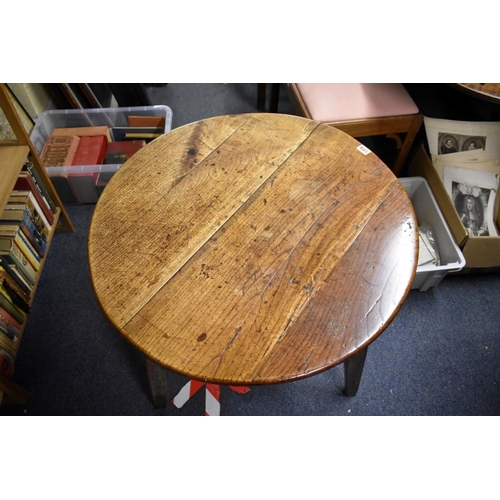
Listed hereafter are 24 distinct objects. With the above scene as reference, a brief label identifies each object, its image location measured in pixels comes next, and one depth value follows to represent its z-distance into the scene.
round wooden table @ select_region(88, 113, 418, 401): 0.79
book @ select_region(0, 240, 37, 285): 1.29
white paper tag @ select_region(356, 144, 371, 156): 1.12
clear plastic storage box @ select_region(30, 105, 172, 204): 1.78
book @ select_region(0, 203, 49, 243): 1.36
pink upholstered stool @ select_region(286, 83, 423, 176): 1.52
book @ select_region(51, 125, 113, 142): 1.97
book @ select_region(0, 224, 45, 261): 1.32
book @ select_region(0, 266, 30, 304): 1.25
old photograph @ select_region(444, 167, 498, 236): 1.58
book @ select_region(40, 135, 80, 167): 1.86
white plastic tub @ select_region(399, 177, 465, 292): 1.44
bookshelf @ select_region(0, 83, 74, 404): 1.23
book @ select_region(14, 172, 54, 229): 1.43
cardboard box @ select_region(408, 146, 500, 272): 1.45
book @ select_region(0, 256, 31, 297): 1.27
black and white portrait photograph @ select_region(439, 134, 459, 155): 1.68
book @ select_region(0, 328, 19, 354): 1.25
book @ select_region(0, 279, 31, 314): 1.26
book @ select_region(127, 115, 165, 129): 2.00
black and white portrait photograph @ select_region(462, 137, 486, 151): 1.66
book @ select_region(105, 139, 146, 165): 1.90
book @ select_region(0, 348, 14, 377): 1.23
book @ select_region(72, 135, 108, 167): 1.87
